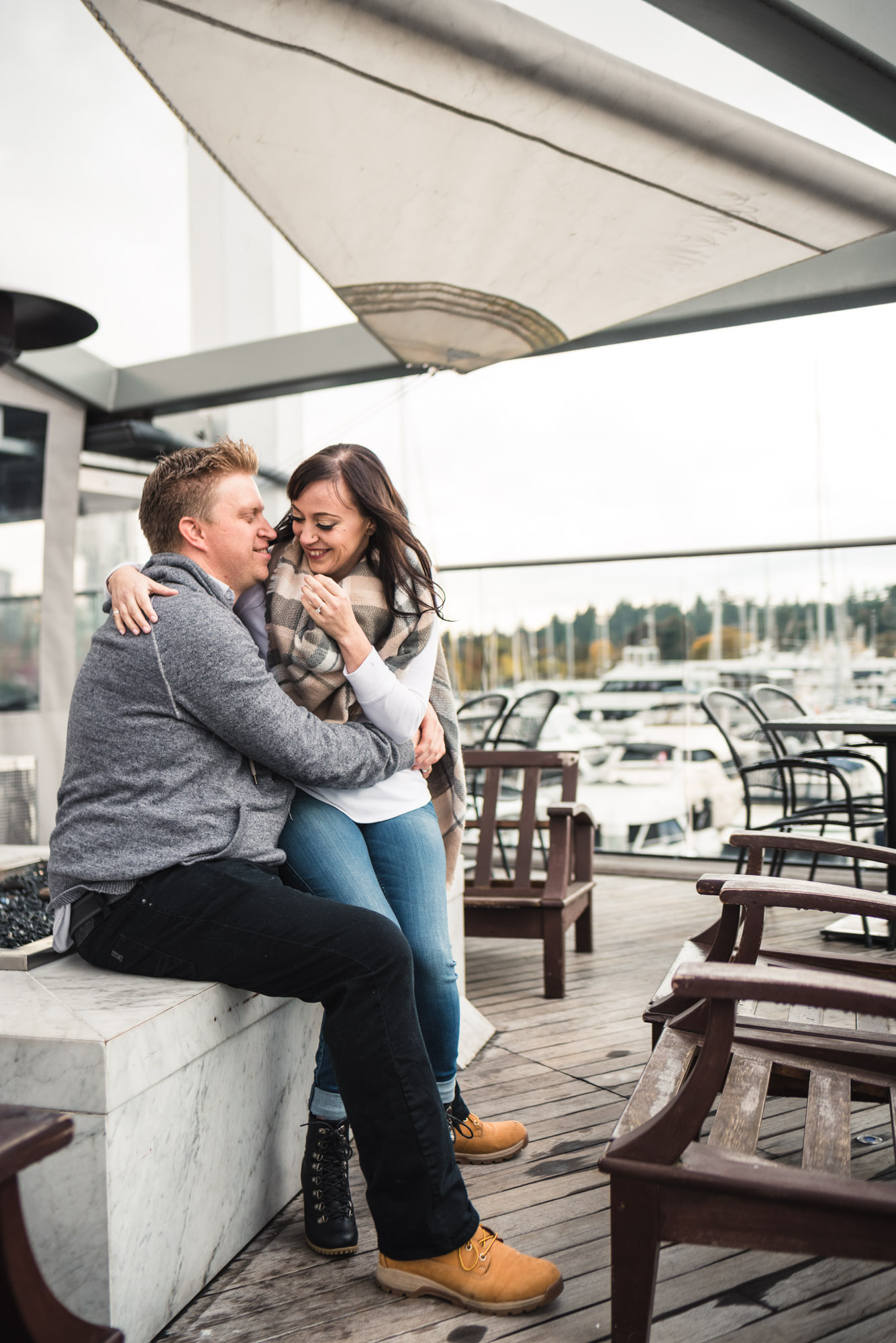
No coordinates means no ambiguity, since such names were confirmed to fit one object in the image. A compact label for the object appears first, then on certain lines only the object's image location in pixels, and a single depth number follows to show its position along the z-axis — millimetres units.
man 1634
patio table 3615
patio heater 2684
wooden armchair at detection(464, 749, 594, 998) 3500
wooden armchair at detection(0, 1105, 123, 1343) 1034
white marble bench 1466
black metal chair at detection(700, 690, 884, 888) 4250
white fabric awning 2447
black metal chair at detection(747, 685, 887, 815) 5023
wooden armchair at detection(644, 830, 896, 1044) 1734
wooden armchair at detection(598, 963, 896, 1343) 1303
